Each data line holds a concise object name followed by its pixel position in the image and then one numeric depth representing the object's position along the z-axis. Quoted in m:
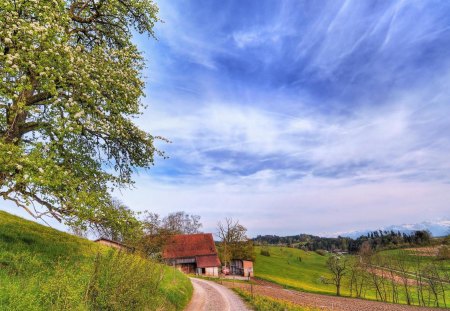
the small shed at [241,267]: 89.43
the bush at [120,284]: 11.82
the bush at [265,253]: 146.35
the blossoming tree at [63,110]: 10.41
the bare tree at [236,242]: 88.19
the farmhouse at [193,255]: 83.31
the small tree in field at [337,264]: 73.12
